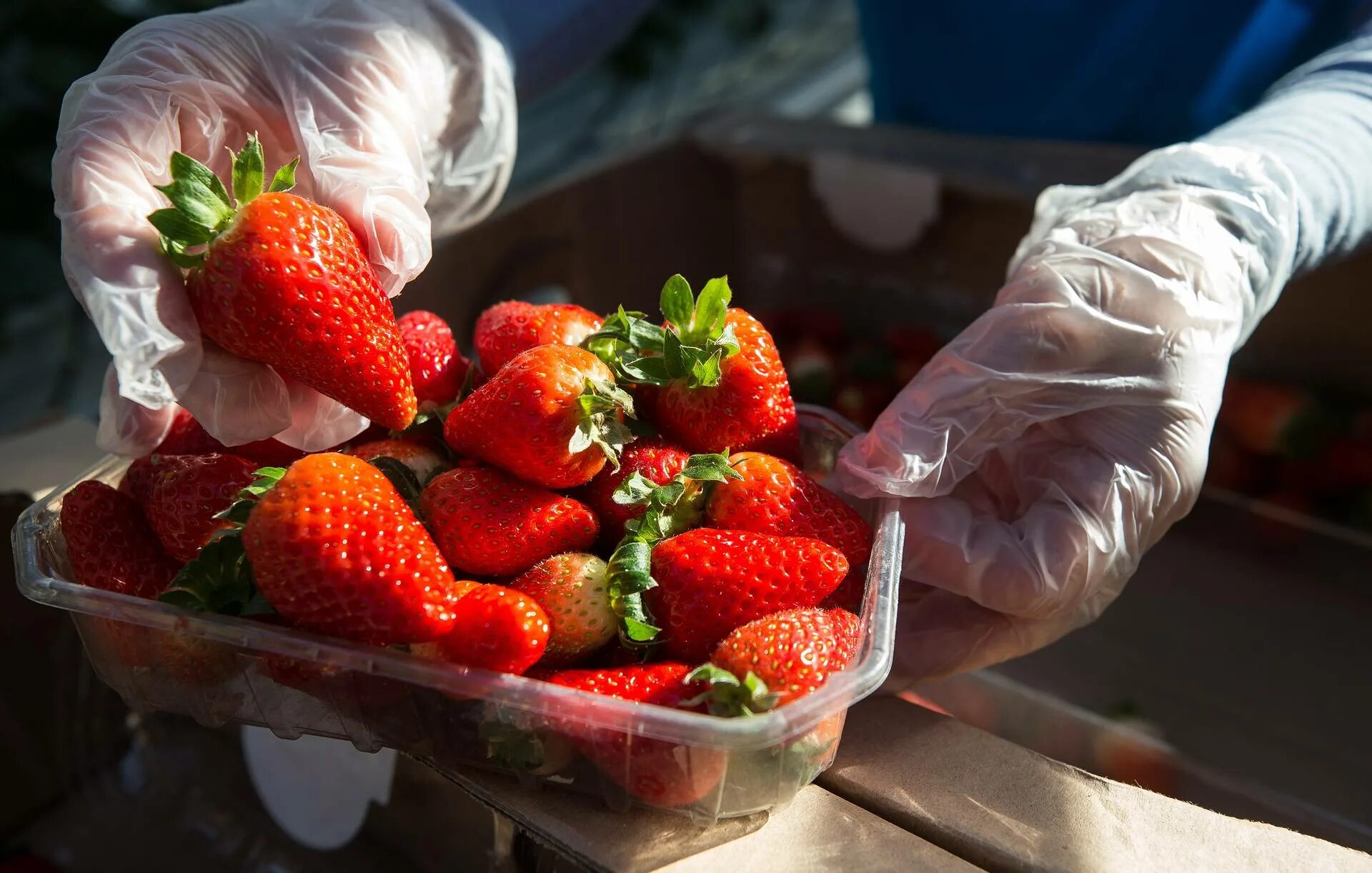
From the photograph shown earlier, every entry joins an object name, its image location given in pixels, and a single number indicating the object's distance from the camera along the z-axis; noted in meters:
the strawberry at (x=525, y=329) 0.37
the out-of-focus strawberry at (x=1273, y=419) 0.58
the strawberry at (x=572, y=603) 0.32
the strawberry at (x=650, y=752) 0.30
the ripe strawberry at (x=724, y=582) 0.32
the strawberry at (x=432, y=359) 0.38
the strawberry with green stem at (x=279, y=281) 0.31
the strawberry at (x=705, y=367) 0.35
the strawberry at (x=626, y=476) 0.35
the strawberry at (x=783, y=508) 0.34
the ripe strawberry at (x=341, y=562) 0.30
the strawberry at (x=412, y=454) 0.36
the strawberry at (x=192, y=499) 0.33
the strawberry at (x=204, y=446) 0.37
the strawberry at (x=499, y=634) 0.30
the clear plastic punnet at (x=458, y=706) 0.29
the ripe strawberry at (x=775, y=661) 0.30
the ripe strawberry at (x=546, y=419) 0.33
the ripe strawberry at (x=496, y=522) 0.33
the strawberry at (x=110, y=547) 0.33
